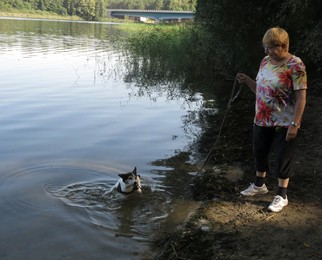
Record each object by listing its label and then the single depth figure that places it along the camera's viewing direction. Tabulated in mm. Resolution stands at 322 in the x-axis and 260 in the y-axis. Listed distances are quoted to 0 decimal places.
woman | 4273
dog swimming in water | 5965
